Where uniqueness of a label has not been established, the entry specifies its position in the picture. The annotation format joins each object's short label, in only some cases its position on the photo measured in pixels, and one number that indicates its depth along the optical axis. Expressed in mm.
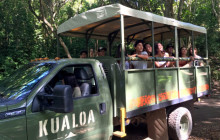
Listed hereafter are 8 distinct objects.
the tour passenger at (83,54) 5625
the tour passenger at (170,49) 6422
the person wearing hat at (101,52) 6151
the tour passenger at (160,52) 4784
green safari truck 2312
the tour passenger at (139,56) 4039
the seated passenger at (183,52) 6215
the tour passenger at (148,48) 5133
